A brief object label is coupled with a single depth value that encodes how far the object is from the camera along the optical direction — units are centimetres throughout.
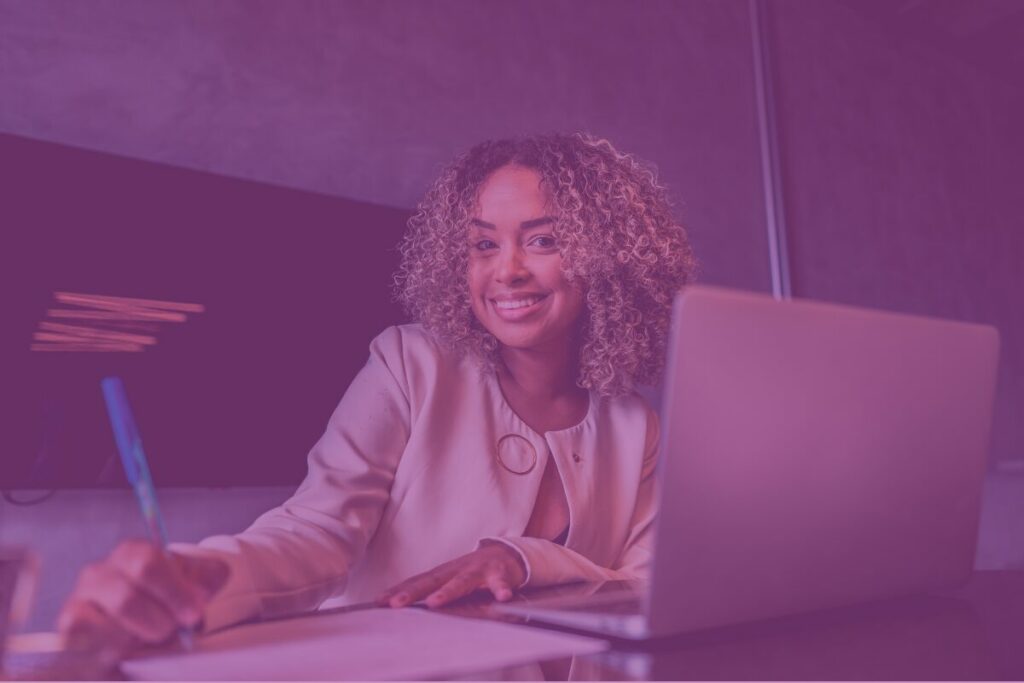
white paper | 53
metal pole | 324
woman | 104
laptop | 59
